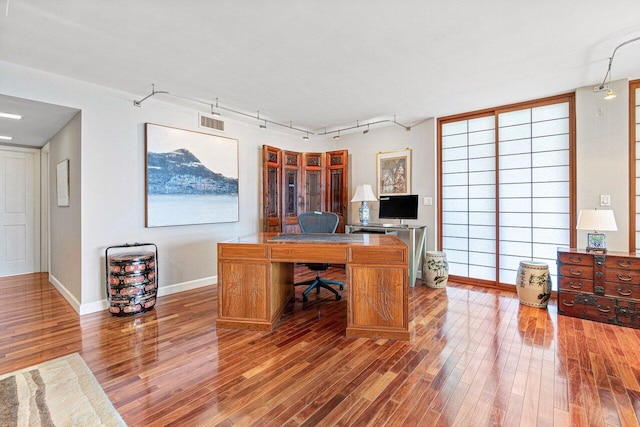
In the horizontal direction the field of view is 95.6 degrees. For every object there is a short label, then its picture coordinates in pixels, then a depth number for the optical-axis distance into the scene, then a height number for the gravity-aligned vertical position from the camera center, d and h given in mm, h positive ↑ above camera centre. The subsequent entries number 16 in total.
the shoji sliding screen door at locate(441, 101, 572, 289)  3711 +292
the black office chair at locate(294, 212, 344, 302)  3860 -150
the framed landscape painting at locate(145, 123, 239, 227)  3625 +483
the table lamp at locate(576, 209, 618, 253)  2814 -144
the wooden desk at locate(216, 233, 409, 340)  2475 -613
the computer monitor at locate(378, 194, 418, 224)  4438 +69
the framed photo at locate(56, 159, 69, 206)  3547 +404
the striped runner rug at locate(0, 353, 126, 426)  1554 -1099
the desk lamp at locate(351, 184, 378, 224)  4801 +223
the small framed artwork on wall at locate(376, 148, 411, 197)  4809 +669
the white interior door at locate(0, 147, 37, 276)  4781 +45
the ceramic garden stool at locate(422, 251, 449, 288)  4051 -825
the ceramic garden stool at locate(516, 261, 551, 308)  3254 -835
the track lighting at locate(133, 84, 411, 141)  3422 +1427
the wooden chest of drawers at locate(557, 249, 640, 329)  2768 -763
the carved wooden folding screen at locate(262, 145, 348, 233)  4852 +465
